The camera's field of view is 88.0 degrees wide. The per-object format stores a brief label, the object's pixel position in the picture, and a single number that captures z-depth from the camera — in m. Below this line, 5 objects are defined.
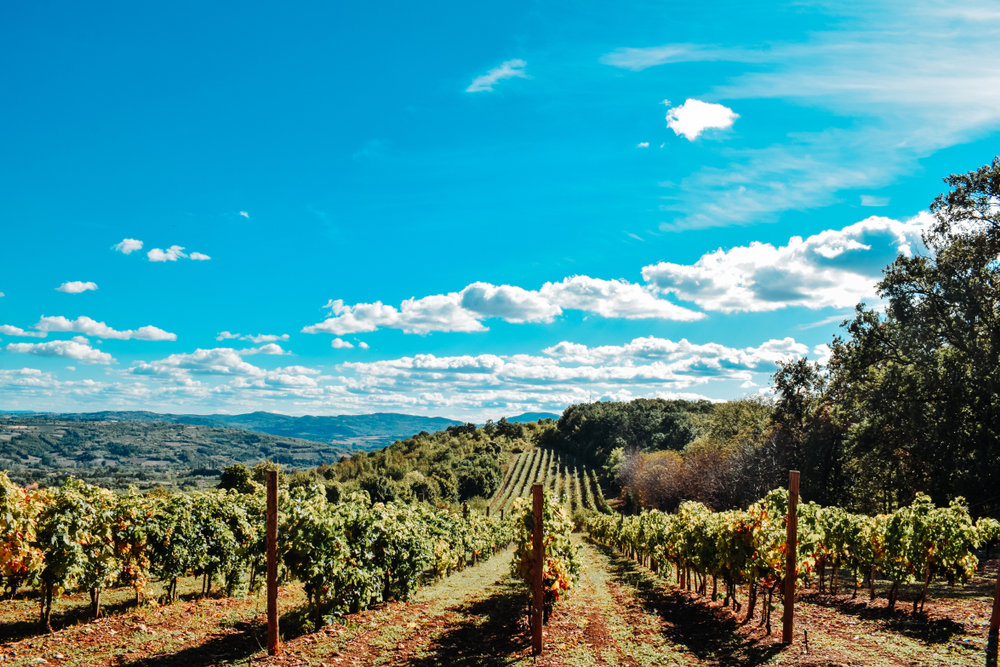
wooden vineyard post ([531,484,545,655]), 11.02
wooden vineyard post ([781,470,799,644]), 11.99
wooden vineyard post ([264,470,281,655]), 10.43
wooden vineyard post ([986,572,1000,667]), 10.30
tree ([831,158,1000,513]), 26.17
